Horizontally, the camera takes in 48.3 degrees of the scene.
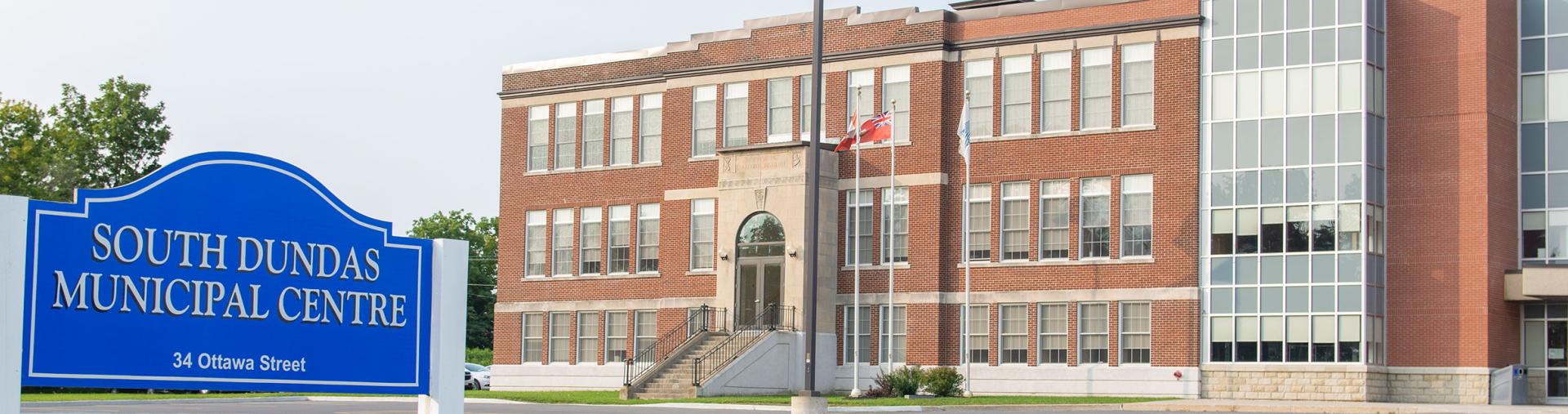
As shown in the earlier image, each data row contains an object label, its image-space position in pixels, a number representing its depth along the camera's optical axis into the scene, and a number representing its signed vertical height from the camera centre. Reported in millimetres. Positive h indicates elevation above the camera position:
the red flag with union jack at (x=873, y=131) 40594 +3461
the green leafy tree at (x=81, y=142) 57500 +4285
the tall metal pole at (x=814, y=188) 27312 +1430
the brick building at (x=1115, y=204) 38625 +1904
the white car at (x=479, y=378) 57062 -3462
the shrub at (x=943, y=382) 39625 -2308
